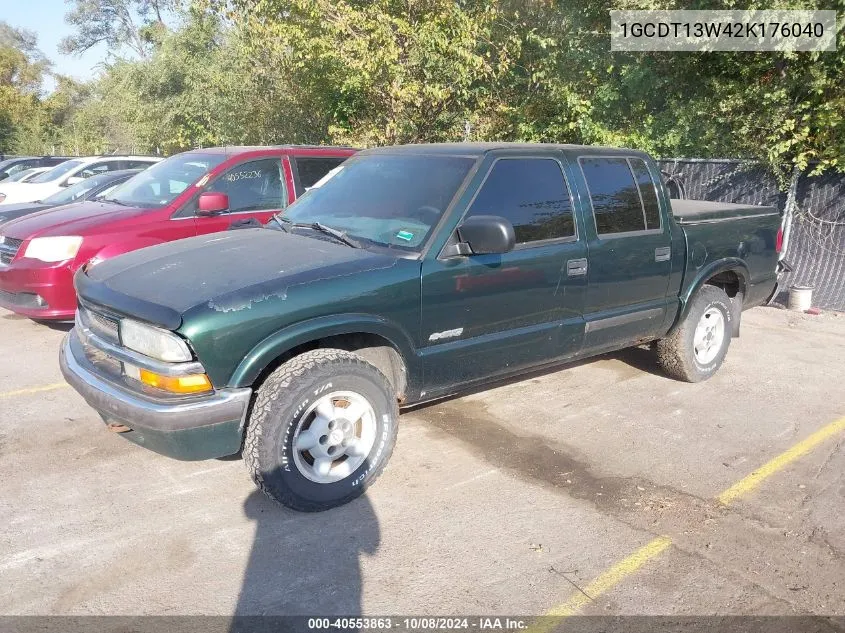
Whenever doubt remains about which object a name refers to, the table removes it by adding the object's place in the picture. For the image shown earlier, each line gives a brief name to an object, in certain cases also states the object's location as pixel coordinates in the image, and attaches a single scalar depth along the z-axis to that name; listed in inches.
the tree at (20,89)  1472.7
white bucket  338.0
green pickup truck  129.5
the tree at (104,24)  1749.5
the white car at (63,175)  533.6
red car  239.5
